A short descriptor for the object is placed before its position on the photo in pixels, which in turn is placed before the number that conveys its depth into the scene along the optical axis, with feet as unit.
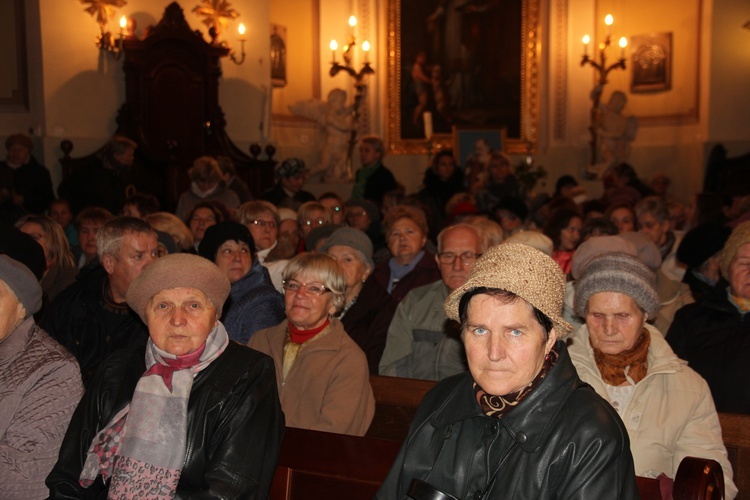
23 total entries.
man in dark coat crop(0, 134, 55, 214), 32.76
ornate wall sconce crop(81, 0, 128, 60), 37.29
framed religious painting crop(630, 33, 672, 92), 55.62
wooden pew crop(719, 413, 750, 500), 11.57
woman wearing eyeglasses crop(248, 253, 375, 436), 12.85
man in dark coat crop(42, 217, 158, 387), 15.25
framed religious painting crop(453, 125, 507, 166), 52.65
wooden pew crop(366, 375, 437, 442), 13.81
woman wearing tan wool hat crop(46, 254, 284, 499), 10.06
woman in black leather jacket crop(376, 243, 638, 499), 7.68
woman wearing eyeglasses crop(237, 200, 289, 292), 22.68
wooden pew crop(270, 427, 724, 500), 10.57
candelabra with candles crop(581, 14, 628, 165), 53.82
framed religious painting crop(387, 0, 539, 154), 57.21
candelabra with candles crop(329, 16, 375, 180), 51.26
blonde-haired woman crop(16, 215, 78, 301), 19.85
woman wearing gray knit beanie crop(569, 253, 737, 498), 11.13
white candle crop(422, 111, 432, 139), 50.39
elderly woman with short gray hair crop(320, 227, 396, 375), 17.26
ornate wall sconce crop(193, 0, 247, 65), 41.60
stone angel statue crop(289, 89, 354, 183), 52.21
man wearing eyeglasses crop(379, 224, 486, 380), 16.22
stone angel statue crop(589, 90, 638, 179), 55.47
